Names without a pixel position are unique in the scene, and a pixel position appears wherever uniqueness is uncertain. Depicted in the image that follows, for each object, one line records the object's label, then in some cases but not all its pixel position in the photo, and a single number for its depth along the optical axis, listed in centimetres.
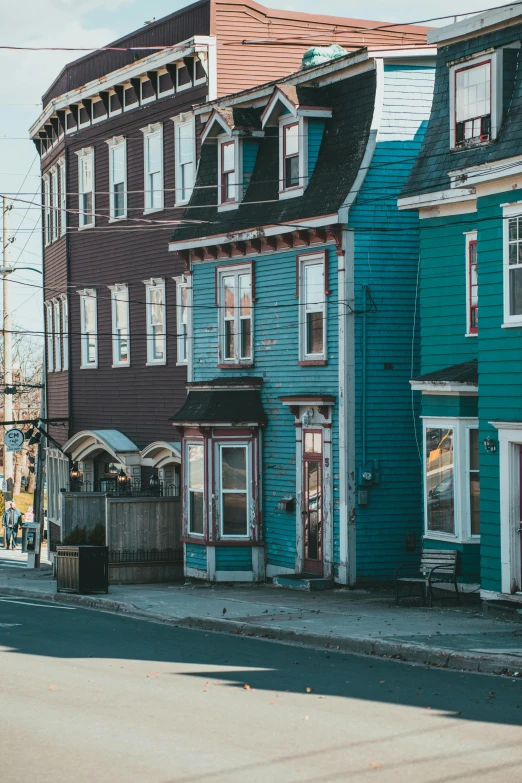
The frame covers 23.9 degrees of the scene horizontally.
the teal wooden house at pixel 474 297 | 1844
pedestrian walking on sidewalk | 4603
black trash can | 2436
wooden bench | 2017
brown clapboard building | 2947
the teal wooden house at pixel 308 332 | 2309
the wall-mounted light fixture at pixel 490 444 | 1886
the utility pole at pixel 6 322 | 4294
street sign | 3778
